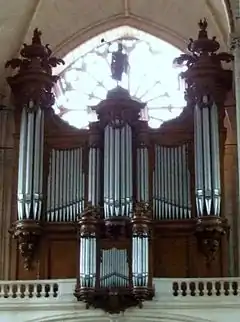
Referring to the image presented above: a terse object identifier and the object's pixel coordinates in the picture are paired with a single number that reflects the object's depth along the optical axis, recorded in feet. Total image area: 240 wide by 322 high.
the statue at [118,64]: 73.20
